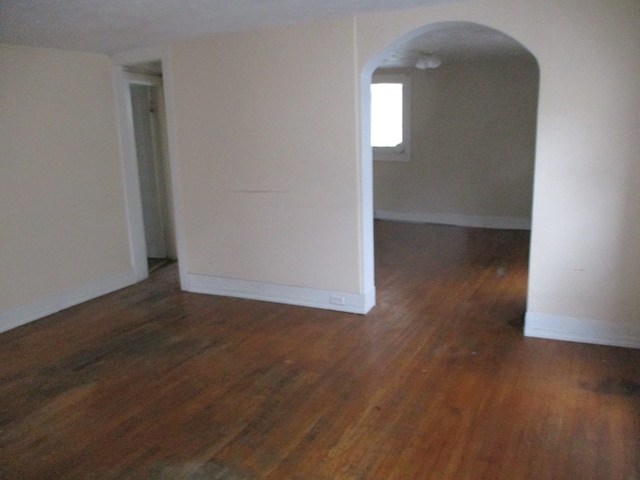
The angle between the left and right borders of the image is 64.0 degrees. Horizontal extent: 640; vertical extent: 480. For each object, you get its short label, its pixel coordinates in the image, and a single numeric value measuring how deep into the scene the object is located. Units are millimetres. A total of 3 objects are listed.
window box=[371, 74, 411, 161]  7715
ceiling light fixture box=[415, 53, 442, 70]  6109
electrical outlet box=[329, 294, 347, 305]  4211
